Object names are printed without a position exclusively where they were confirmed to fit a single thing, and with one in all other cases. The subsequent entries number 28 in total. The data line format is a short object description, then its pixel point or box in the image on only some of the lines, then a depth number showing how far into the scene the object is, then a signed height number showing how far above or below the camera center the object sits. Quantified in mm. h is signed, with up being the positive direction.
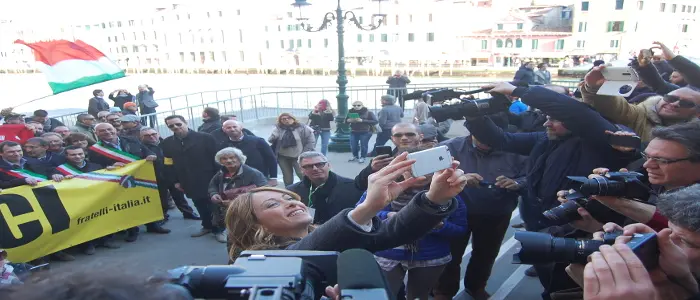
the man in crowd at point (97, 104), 10656 -1030
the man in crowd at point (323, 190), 3721 -1168
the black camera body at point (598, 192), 2105 -728
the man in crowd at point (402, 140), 3682 -767
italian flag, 7660 -29
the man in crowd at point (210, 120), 6816 -972
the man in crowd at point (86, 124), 7363 -1038
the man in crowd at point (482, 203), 3549 -1253
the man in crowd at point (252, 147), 5621 -1165
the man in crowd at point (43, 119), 8016 -1013
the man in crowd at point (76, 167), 5367 -1272
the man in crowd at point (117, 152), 5773 -1209
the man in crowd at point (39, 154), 5371 -1099
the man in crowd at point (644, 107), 2977 -472
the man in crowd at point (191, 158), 5605 -1261
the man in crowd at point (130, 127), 6742 -1021
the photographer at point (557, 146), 2951 -715
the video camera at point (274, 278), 1063 -567
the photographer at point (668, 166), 2084 -610
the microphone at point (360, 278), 1048 -565
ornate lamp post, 9523 -1007
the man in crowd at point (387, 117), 8555 -1276
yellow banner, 4727 -1713
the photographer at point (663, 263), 1146 -627
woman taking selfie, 1802 -741
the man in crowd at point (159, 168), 6031 -1466
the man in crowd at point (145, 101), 12211 -1135
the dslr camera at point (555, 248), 1545 -708
